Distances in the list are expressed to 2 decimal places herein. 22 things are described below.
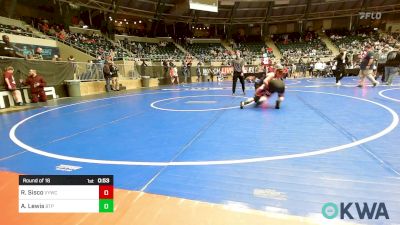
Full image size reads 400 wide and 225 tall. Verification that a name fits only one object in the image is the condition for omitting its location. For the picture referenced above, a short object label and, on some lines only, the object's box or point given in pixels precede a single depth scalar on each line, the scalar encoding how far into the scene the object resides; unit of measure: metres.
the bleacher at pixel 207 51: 35.09
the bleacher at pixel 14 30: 18.11
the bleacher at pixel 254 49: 36.20
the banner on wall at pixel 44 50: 18.71
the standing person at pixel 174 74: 22.39
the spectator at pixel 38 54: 14.68
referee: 10.93
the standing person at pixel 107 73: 15.24
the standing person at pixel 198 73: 25.47
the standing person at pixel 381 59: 16.86
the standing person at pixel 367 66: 11.26
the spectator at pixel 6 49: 11.30
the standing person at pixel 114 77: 15.95
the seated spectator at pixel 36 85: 10.64
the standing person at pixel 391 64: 11.91
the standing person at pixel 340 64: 13.32
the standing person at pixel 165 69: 22.91
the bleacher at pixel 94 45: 23.52
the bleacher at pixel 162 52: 30.35
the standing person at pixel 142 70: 20.89
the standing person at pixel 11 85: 9.84
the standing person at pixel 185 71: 24.45
